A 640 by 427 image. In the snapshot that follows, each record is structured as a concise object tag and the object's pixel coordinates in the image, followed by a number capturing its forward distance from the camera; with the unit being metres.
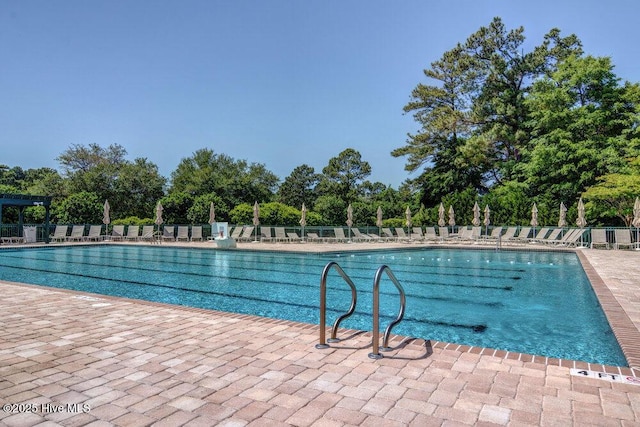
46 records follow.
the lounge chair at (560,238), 16.55
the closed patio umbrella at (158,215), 21.14
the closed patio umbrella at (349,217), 21.66
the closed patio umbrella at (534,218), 18.98
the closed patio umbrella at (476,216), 21.20
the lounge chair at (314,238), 21.14
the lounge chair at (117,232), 21.36
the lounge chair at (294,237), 20.91
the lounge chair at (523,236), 18.80
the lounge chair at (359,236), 21.52
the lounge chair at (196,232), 21.34
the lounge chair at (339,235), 21.22
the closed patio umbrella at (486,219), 20.47
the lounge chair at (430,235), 21.05
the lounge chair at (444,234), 21.02
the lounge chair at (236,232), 20.90
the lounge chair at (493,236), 19.58
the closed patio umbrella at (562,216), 18.52
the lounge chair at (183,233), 21.58
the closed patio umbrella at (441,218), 22.06
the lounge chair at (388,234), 21.39
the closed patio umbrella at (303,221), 21.11
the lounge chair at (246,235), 20.48
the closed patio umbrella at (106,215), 21.17
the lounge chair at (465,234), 20.72
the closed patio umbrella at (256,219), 20.98
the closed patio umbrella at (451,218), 21.83
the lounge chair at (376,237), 21.53
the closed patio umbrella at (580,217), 17.72
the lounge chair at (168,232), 21.33
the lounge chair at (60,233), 19.80
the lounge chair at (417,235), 21.22
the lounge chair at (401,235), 21.30
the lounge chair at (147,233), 20.75
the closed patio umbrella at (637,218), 15.59
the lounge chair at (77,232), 20.31
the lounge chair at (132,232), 21.30
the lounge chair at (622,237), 15.35
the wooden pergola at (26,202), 18.41
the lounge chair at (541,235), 18.24
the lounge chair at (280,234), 20.89
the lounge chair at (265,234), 20.66
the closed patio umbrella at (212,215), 21.97
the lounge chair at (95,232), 20.88
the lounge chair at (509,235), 19.30
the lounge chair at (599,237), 15.93
